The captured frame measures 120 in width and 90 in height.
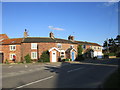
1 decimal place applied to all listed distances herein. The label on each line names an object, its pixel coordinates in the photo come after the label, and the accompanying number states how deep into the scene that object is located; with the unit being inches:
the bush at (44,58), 897.0
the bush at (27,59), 893.9
